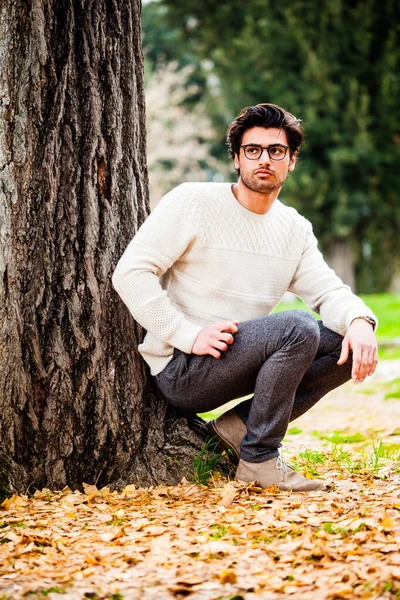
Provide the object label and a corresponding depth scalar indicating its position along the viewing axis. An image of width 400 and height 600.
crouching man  6.28
